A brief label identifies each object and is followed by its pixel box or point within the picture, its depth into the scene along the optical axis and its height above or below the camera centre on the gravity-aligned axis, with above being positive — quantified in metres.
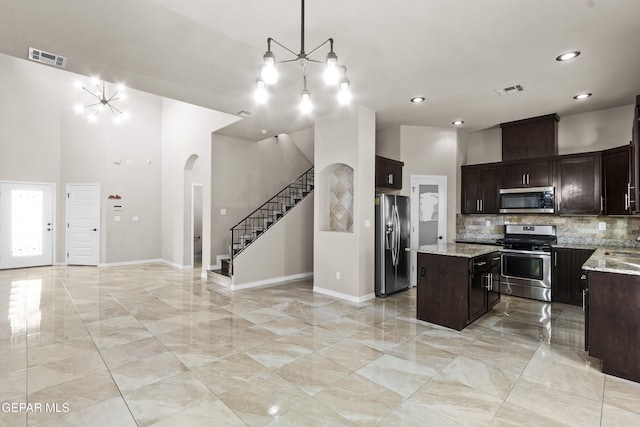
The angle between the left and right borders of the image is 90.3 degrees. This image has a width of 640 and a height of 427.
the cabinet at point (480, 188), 5.93 +0.56
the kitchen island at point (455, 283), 3.79 -0.83
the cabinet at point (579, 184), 4.93 +0.53
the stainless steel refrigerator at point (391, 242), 5.31 -0.42
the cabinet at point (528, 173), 5.36 +0.77
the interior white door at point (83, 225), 8.28 -0.20
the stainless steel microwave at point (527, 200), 5.33 +0.31
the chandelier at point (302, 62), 2.34 +1.11
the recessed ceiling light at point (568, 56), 3.27 +1.70
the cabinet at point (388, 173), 5.53 +0.80
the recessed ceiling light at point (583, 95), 4.47 +1.74
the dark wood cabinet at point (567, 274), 4.83 -0.88
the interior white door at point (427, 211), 6.16 +0.13
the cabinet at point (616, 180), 4.52 +0.56
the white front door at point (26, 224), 7.53 -0.17
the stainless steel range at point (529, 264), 5.11 -0.76
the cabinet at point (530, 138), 5.45 +1.43
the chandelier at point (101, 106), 8.00 +2.89
